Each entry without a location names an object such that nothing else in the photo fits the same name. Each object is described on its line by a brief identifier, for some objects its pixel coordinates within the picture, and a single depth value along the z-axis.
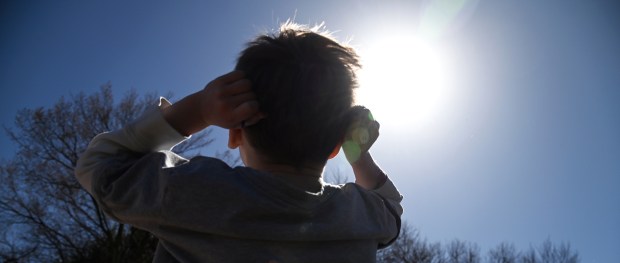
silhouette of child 1.03
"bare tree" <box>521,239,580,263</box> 26.59
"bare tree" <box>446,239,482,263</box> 28.31
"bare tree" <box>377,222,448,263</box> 24.56
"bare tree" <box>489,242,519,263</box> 27.23
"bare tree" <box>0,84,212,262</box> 16.16
